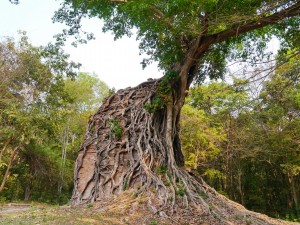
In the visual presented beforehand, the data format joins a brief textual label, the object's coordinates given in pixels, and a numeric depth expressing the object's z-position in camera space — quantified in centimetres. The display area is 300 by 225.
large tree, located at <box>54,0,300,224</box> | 434
